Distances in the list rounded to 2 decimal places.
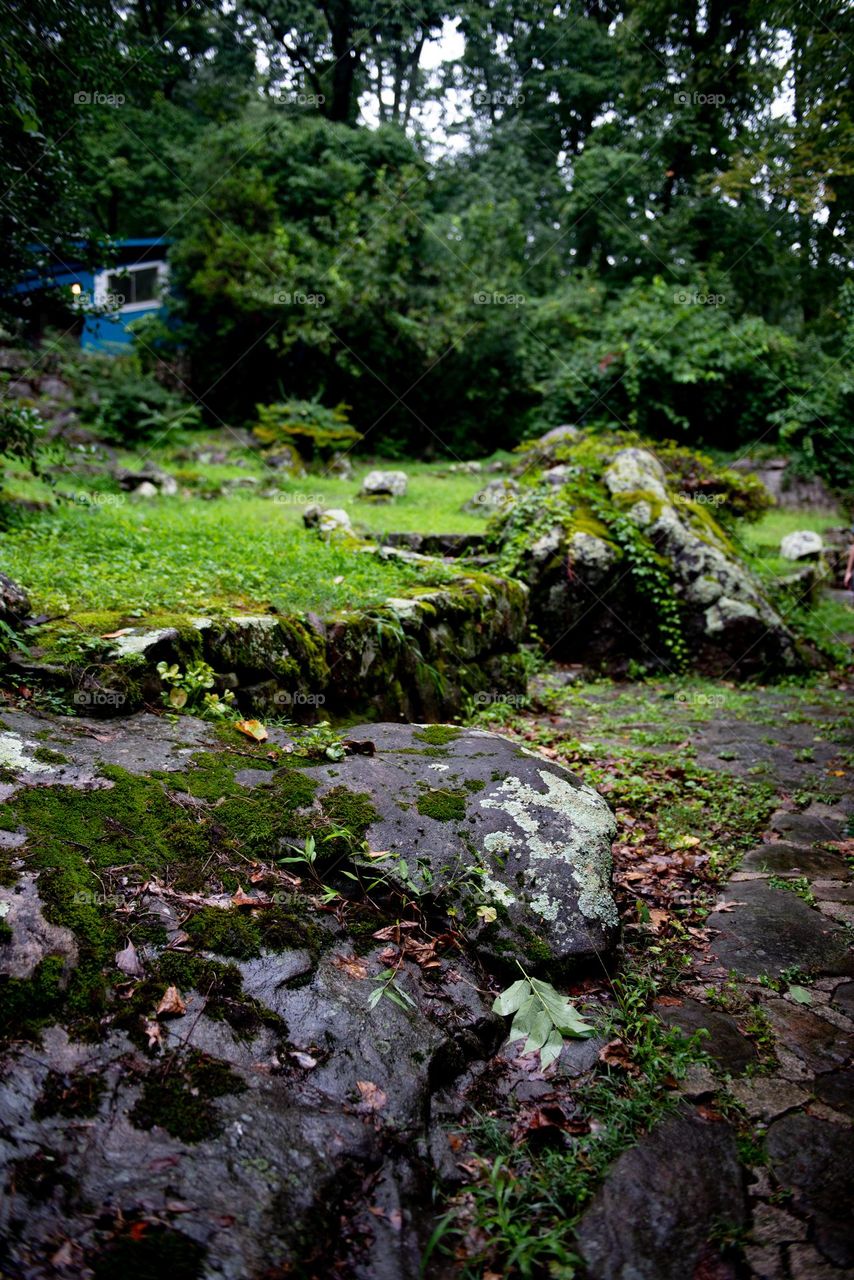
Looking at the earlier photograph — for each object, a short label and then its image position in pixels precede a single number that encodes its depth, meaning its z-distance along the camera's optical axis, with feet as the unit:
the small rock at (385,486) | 41.19
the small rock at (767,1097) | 7.07
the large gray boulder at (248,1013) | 5.26
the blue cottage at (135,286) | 57.36
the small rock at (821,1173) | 5.79
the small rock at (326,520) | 25.27
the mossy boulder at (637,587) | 26.80
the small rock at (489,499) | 34.47
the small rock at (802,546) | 37.78
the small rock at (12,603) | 12.17
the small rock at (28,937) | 6.42
